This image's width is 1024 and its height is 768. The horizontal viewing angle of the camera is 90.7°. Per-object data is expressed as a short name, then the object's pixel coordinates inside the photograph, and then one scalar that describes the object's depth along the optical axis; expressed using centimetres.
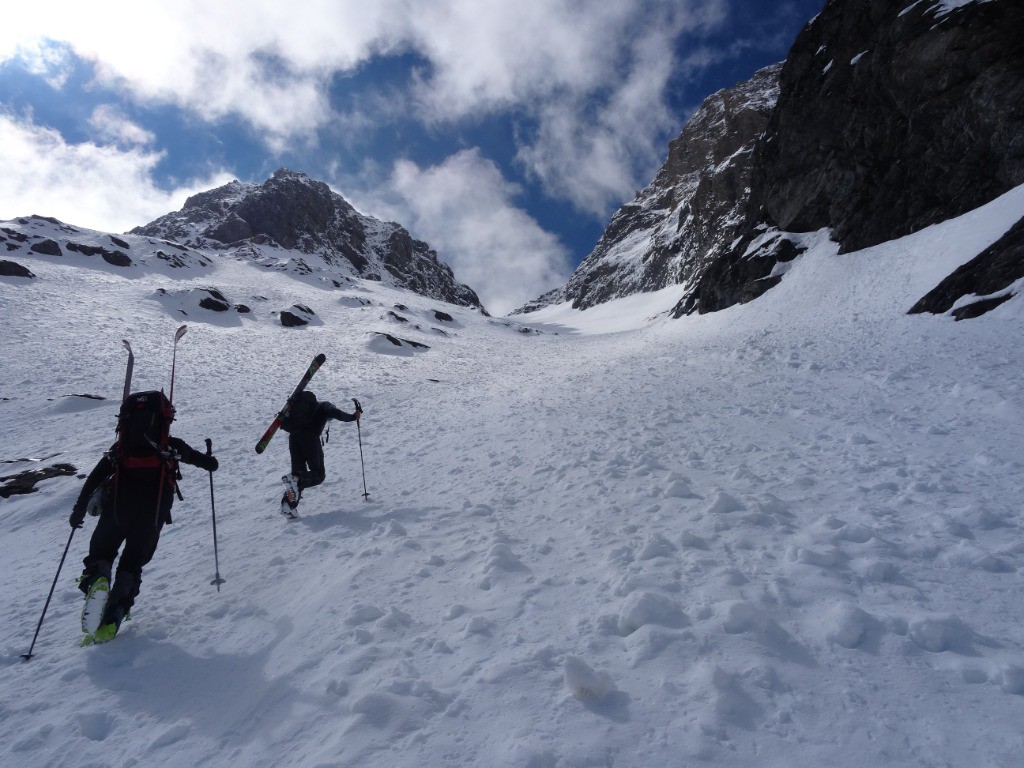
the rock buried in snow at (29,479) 1022
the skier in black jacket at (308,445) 835
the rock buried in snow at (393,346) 3519
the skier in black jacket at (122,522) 469
